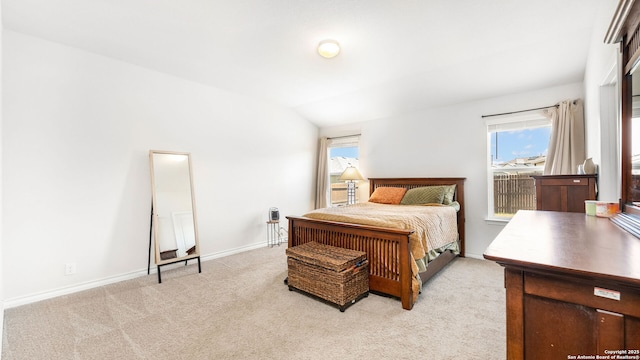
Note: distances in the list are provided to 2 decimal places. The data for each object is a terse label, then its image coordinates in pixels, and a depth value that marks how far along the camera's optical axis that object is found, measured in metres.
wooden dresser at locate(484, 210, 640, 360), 0.73
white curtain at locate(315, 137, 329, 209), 5.46
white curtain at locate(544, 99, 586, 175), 3.09
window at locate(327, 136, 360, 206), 5.45
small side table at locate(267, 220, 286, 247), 4.67
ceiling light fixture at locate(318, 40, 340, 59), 2.84
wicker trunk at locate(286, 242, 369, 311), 2.32
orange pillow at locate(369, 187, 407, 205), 4.17
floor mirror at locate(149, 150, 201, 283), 3.27
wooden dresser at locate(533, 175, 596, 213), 2.29
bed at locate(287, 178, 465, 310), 2.38
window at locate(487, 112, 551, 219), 3.53
